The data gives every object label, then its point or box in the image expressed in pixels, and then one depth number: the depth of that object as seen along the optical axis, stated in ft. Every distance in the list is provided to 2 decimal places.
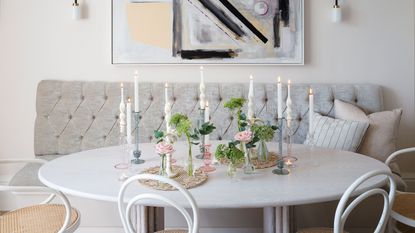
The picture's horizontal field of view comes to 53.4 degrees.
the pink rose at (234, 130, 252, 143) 5.64
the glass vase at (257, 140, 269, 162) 6.42
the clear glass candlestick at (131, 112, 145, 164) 6.51
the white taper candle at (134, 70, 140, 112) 6.23
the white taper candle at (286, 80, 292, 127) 6.17
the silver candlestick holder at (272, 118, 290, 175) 5.83
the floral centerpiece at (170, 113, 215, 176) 5.43
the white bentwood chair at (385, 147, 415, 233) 6.31
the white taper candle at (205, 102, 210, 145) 6.49
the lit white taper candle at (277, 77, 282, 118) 6.03
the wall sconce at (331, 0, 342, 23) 9.98
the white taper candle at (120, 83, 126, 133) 5.98
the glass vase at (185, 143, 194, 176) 5.67
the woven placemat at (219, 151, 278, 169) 6.15
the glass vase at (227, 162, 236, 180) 5.56
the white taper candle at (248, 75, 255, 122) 6.29
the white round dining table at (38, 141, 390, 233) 4.80
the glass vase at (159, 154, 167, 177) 5.60
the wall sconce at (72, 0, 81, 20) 10.02
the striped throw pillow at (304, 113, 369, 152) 8.58
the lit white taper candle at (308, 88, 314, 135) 6.46
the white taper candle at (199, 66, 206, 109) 6.61
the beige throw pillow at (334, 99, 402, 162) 8.80
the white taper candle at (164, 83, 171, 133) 5.86
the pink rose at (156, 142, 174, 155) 5.40
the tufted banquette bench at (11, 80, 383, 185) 9.75
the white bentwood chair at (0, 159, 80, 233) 5.58
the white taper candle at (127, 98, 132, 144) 6.16
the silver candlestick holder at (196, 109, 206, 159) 6.77
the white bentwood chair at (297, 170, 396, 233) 4.60
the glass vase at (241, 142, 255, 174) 5.86
